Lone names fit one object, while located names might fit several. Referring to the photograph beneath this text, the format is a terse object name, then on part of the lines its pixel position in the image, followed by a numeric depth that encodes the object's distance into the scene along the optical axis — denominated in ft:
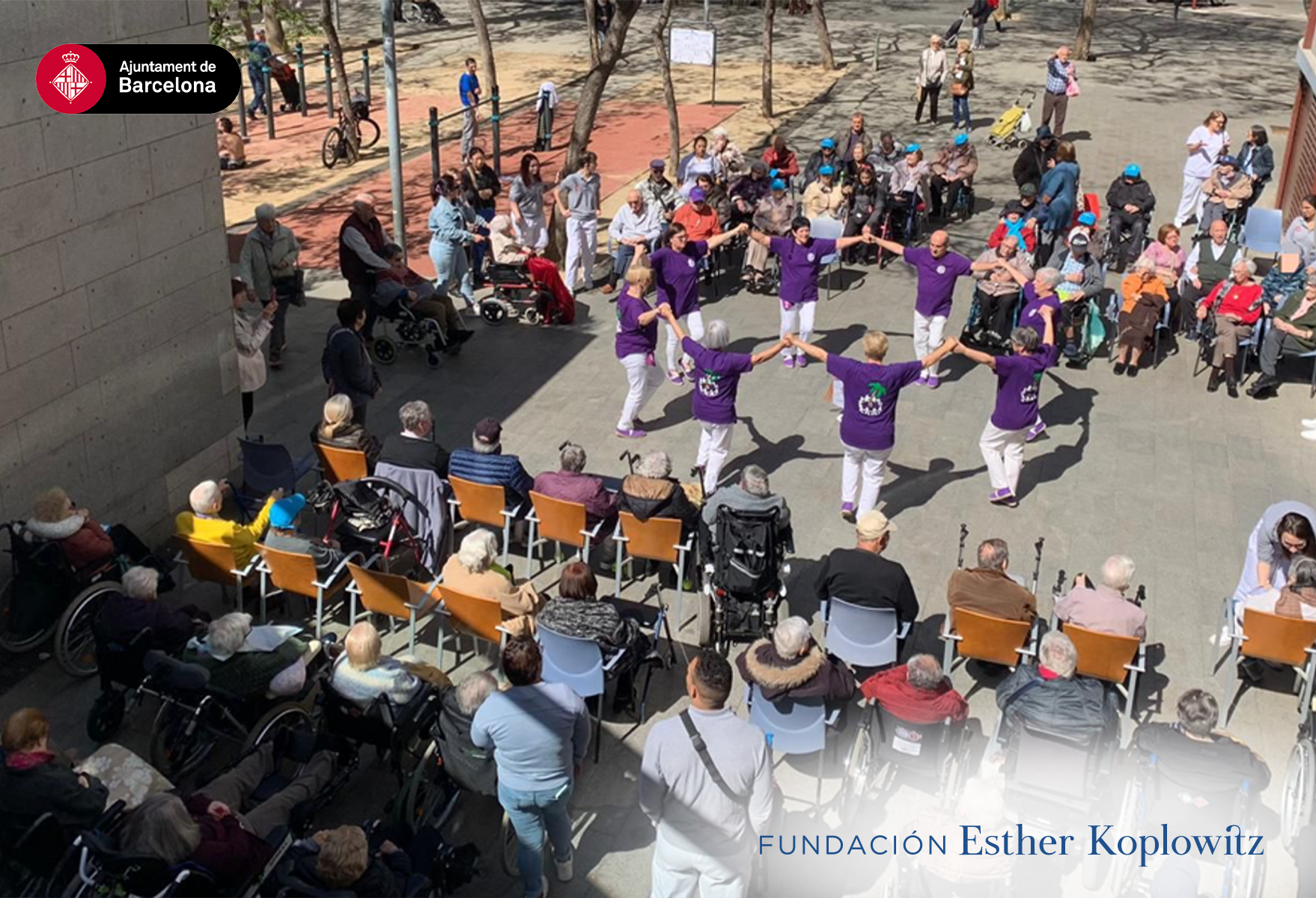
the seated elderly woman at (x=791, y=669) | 23.65
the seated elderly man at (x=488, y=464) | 31.40
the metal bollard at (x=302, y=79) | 80.47
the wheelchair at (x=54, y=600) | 27.12
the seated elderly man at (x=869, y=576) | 26.55
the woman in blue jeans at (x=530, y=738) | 20.77
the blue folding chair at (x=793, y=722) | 24.06
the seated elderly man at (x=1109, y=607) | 26.35
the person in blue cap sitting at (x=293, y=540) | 28.48
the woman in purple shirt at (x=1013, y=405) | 34.27
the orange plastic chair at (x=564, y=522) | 30.22
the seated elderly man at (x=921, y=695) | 23.27
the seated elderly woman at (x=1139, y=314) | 45.11
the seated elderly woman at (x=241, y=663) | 24.23
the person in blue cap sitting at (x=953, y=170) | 60.95
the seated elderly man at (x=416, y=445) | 30.53
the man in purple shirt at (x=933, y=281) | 42.14
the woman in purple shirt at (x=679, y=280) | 42.11
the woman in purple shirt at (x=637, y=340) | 38.14
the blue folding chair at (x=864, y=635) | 26.71
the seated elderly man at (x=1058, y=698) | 22.94
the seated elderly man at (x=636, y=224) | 49.67
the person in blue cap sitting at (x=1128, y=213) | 53.26
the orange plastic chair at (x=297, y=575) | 27.91
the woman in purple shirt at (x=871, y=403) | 32.55
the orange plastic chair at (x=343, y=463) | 32.12
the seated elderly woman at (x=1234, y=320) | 43.55
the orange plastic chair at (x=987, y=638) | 26.43
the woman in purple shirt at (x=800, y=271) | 43.57
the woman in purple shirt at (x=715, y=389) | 33.78
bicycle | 72.13
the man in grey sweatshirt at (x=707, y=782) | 19.35
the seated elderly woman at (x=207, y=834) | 19.12
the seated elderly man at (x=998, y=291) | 45.65
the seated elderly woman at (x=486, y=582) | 26.40
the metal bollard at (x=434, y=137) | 57.77
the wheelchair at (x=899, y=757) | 23.57
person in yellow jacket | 28.60
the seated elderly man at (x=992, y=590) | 26.81
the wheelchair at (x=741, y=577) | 27.99
